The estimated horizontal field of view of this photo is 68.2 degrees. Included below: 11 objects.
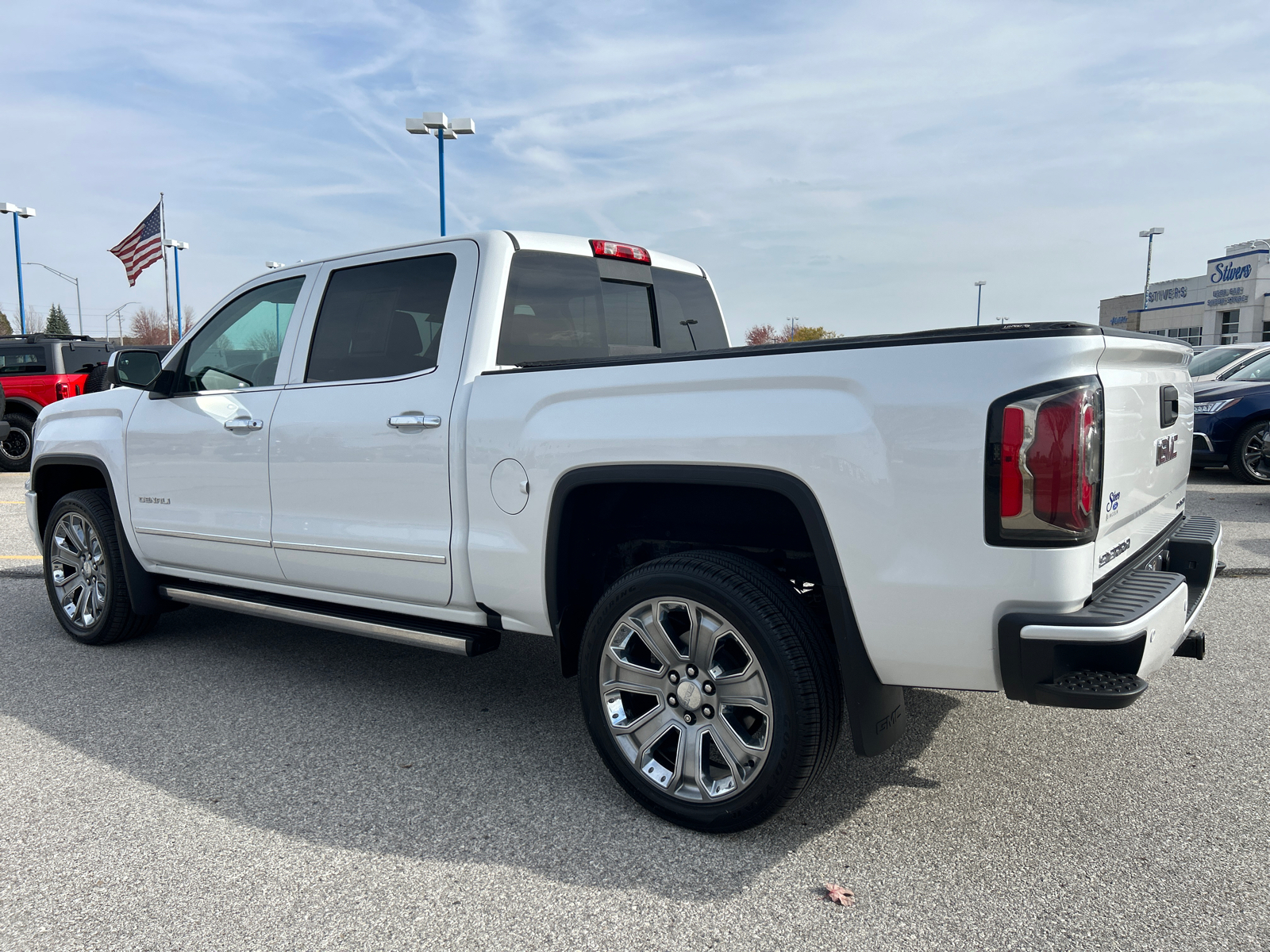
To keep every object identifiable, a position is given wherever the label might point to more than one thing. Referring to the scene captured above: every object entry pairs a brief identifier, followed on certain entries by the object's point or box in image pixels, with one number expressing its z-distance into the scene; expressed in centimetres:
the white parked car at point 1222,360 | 1157
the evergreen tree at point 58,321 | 10894
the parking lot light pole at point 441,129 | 1734
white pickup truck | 244
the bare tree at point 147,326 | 9019
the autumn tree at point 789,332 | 3127
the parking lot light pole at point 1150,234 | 4875
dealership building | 4522
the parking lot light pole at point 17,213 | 3572
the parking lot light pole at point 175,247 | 3844
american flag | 2458
